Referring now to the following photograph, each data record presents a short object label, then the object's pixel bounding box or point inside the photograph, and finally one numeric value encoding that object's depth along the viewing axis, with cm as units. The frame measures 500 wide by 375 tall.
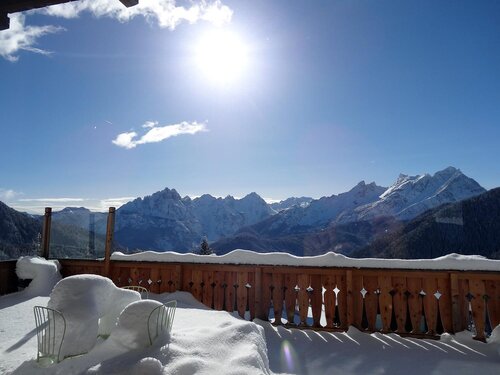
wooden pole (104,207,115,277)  785
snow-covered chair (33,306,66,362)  322
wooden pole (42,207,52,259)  882
